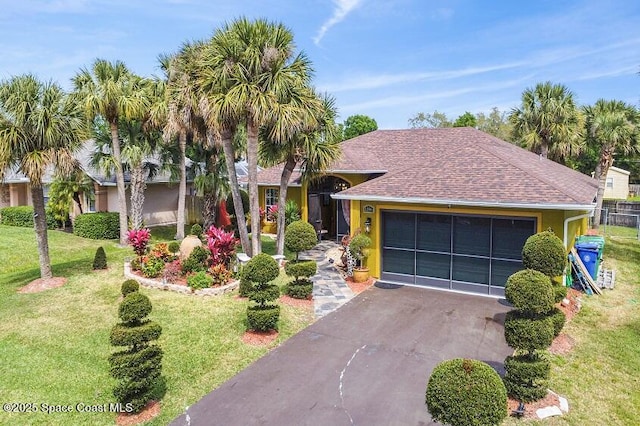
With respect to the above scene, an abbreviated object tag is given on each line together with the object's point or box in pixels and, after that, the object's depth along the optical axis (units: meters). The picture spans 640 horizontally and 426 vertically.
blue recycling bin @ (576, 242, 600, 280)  13.87
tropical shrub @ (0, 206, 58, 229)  23.18
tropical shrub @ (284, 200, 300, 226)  20.53
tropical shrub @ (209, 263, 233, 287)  13.13
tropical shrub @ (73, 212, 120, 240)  21.22
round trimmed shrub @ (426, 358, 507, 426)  5.03
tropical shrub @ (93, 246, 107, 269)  15.48
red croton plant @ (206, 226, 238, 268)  13.54
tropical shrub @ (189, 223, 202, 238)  17.22
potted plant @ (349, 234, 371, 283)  13.86
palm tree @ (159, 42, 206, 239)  15.72
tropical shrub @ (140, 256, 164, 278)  14.00
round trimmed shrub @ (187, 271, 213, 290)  12.80
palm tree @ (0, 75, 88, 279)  11.95
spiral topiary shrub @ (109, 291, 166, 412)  6.49
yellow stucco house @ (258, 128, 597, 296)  12.01
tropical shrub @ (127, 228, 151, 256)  14.27
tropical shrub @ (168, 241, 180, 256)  16.16
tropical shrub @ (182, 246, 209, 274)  13.83
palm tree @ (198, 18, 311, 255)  13.05
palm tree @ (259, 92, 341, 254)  14.30
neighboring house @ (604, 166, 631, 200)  44.28
